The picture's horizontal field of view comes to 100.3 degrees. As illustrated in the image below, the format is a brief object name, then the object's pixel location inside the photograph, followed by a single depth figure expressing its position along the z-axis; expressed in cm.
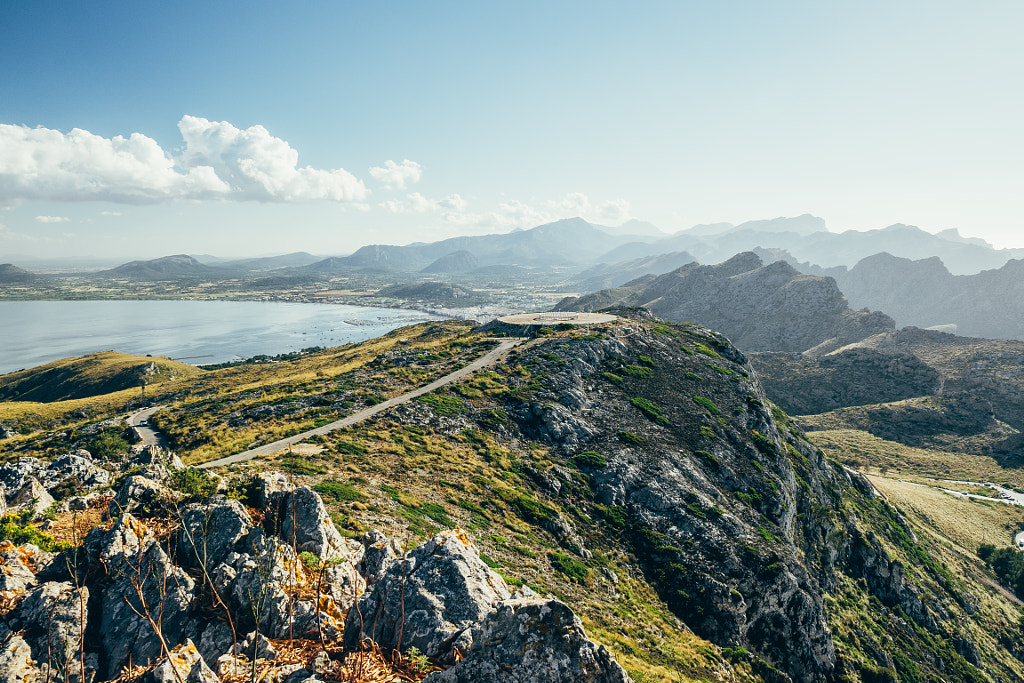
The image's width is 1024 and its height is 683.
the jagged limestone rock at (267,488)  2064
